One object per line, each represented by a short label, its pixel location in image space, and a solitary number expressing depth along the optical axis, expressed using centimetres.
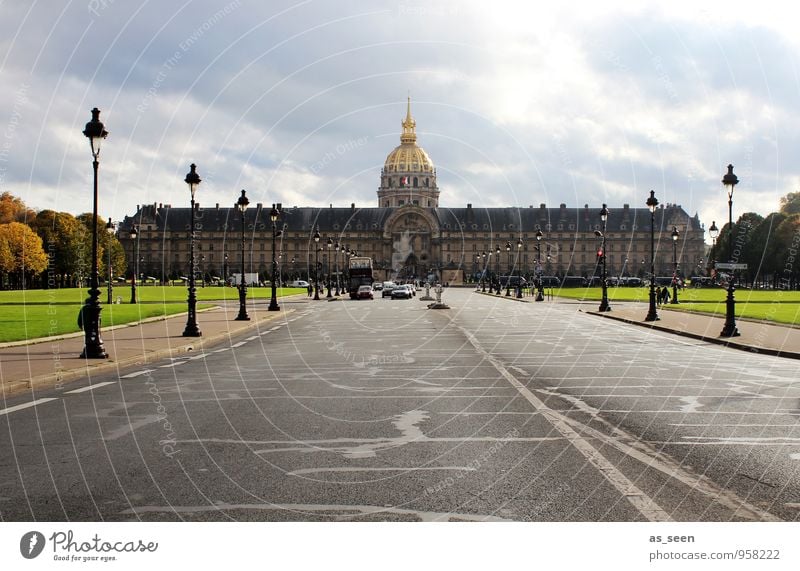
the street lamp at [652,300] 3564
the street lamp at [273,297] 4741
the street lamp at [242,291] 3628
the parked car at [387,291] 8956
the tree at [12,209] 10288
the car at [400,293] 8056
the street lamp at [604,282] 4638
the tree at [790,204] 11391
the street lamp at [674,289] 5642
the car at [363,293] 7856
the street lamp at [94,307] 1842
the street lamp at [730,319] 2598
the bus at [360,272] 8538
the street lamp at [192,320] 2570
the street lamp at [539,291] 6625
